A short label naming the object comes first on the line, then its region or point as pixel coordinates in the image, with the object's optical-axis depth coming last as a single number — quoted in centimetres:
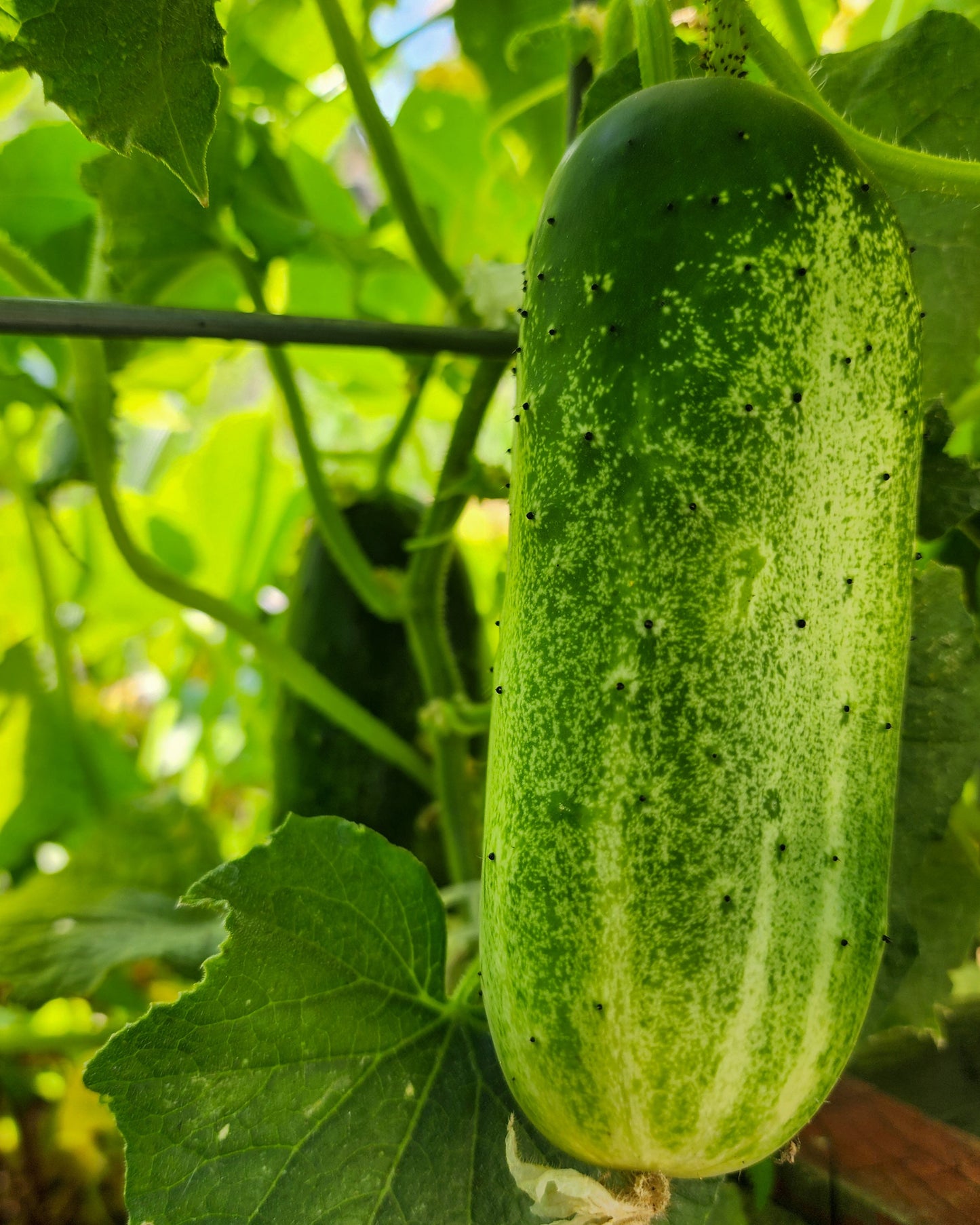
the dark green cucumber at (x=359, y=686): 26
